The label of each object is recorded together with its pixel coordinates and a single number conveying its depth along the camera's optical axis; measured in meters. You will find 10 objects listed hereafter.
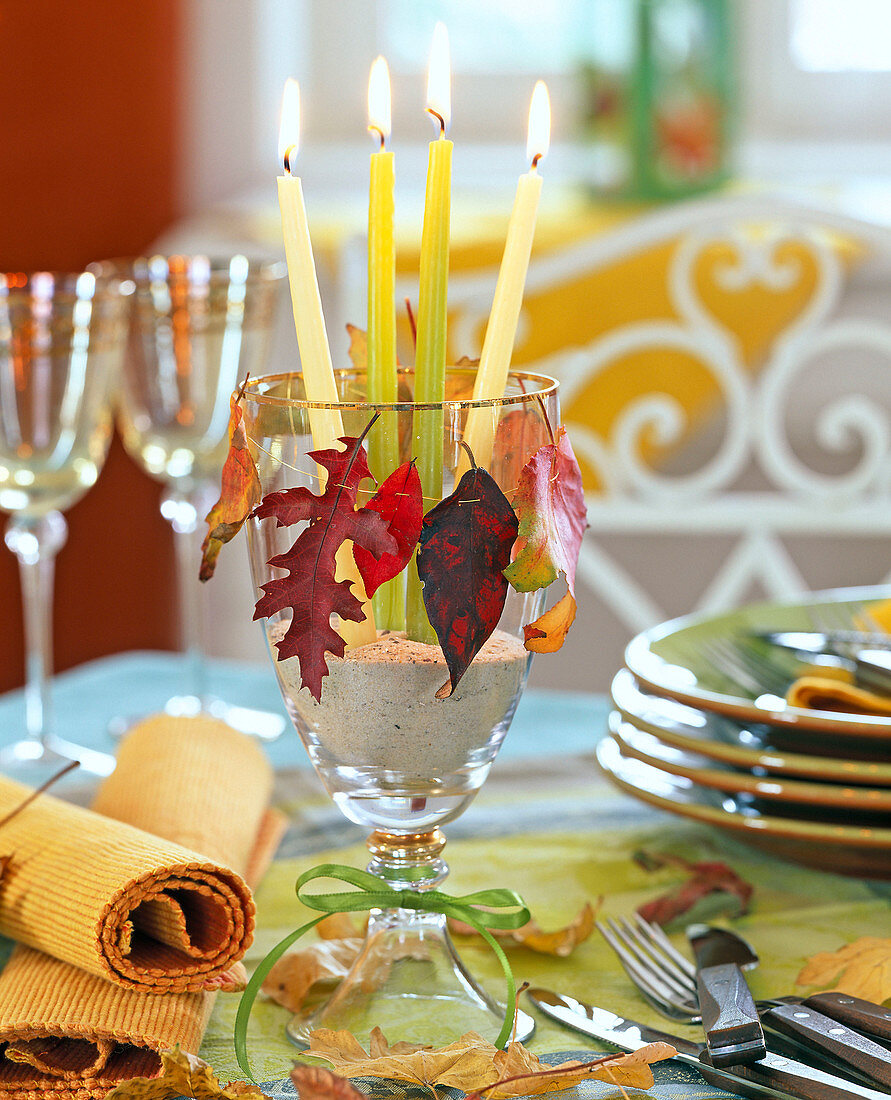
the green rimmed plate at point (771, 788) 1.04
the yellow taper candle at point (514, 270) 0.95
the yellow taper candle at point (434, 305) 0.92
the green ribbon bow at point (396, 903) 0.96
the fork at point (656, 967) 0.98
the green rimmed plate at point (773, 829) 1.04
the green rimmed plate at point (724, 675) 1.05
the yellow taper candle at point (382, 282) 0.94
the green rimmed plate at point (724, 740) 1.04
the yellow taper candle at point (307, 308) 0.93
